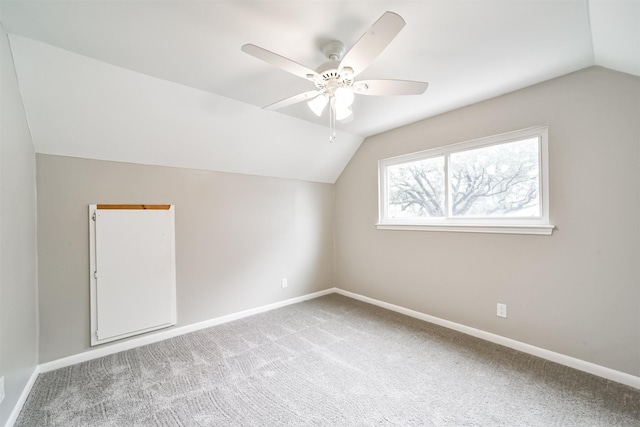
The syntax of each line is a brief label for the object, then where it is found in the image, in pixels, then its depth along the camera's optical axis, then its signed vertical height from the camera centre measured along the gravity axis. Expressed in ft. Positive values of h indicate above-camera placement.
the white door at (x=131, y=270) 7.90 -1.70
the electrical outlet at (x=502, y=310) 8.25 -3.06
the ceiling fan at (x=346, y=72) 4.07 +2.70
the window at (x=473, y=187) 7.81 +0.88
